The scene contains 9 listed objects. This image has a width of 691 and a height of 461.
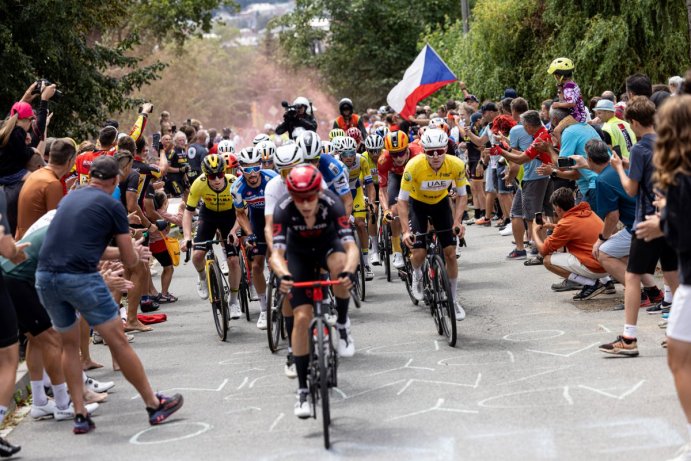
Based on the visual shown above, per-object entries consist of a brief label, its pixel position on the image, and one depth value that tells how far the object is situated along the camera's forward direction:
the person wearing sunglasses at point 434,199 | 11.20
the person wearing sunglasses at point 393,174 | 13.38
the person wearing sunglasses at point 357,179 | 14.37
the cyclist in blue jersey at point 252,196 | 11.85
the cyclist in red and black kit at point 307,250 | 8.05
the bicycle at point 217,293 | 11.87
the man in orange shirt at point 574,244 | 11.99
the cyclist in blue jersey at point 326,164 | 10.45
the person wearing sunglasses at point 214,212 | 12.38
